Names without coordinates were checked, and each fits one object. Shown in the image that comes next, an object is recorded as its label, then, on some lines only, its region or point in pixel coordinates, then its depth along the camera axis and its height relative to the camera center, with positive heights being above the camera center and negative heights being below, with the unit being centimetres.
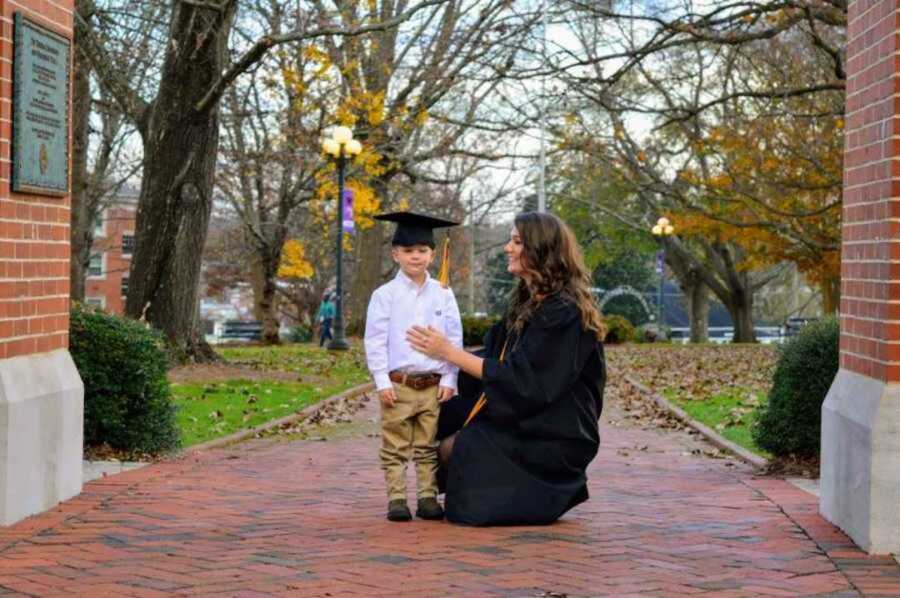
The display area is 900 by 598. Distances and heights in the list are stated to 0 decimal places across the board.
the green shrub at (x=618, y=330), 3969 -115
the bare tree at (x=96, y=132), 2438 +350
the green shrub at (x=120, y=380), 1005 -71
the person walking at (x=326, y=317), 4097 -94
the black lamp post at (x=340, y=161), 2806 +248
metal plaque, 741 +92
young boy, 757 -38
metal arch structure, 6159 -20
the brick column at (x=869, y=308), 668 -7
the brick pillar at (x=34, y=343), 728 -35
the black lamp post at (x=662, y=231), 4294 +182
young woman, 745 -58
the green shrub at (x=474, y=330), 3528 -107
